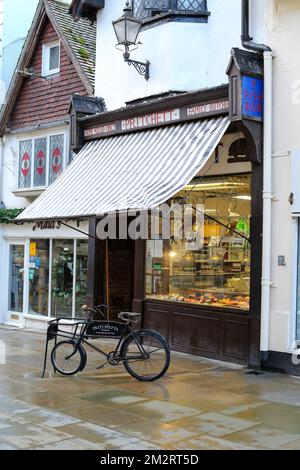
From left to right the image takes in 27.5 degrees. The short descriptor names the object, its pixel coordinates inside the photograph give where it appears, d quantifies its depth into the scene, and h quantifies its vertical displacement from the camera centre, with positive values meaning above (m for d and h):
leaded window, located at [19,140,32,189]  15.02 +2.34
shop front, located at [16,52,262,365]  9.36 +0.92
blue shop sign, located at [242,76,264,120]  9.10 +2.46
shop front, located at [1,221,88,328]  13.78 -0.36
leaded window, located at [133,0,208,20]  10.61 +4.48
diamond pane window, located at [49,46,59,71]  14.88 +4.89
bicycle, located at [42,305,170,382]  8.61 -1.30
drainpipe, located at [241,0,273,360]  9.19 +0.97
